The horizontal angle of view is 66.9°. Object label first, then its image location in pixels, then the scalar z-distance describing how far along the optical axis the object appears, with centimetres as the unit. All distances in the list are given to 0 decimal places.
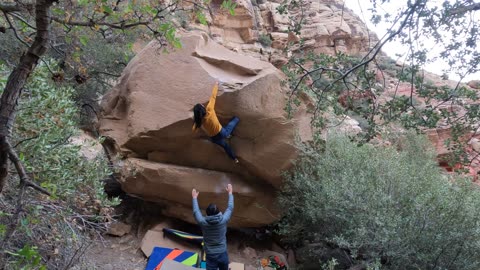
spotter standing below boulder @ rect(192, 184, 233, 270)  536
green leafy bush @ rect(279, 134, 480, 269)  574
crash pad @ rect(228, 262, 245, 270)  664
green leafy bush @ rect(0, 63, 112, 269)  385
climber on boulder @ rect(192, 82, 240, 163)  600
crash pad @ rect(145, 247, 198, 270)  642
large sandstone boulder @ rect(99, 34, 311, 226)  673
